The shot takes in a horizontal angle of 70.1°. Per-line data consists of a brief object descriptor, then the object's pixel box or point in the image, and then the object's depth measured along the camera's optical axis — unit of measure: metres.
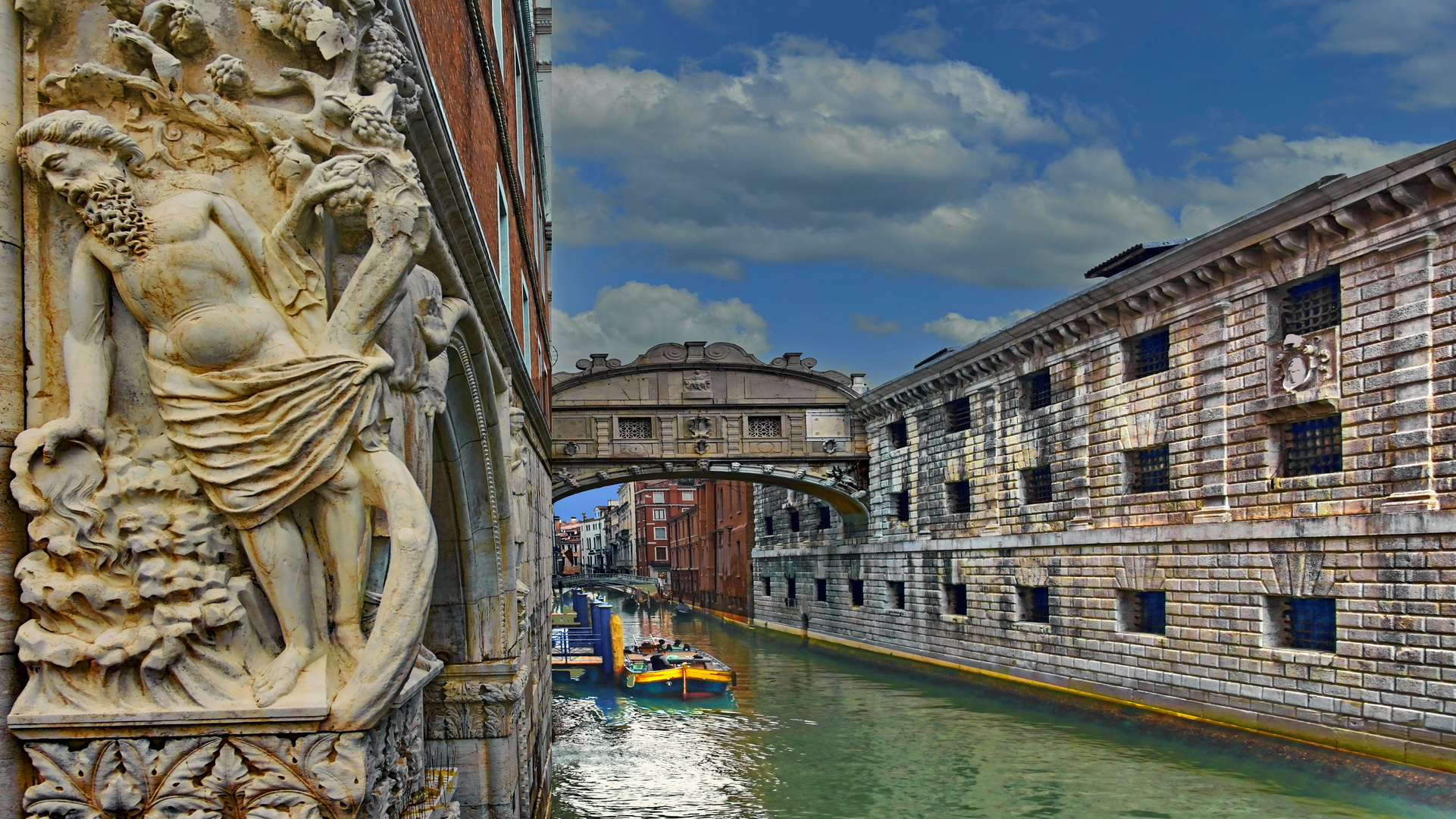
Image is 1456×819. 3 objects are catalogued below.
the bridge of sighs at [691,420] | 28.52
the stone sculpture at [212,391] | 3.07
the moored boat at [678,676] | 23.05
